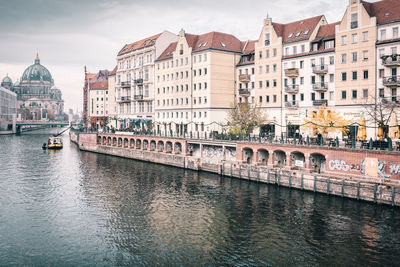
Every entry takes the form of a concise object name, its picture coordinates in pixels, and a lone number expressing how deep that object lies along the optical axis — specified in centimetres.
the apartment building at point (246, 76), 8512
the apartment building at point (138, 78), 10769
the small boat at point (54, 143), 11573
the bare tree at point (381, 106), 5696
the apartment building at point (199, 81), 8706
